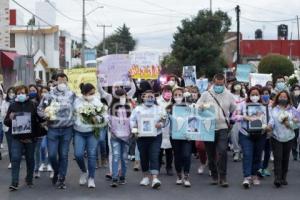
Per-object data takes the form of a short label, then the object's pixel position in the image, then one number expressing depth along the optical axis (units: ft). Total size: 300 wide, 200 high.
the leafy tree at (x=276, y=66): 152.97
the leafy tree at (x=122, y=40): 443.61
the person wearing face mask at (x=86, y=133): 35.58
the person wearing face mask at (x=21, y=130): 35.12
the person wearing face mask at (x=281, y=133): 36.45
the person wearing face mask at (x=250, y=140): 36.17
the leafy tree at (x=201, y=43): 150.71
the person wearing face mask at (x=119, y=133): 36.55
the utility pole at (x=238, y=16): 170.21
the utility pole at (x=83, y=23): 183.52
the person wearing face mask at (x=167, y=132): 38.86
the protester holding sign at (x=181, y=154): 36.68
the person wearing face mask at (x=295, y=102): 47.83
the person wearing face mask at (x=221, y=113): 36.17
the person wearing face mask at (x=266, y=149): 39.55
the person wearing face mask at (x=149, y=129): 36.14
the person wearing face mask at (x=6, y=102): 43.69
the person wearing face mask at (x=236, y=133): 46.93
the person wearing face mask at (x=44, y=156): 41.81
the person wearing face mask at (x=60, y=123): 35.42
